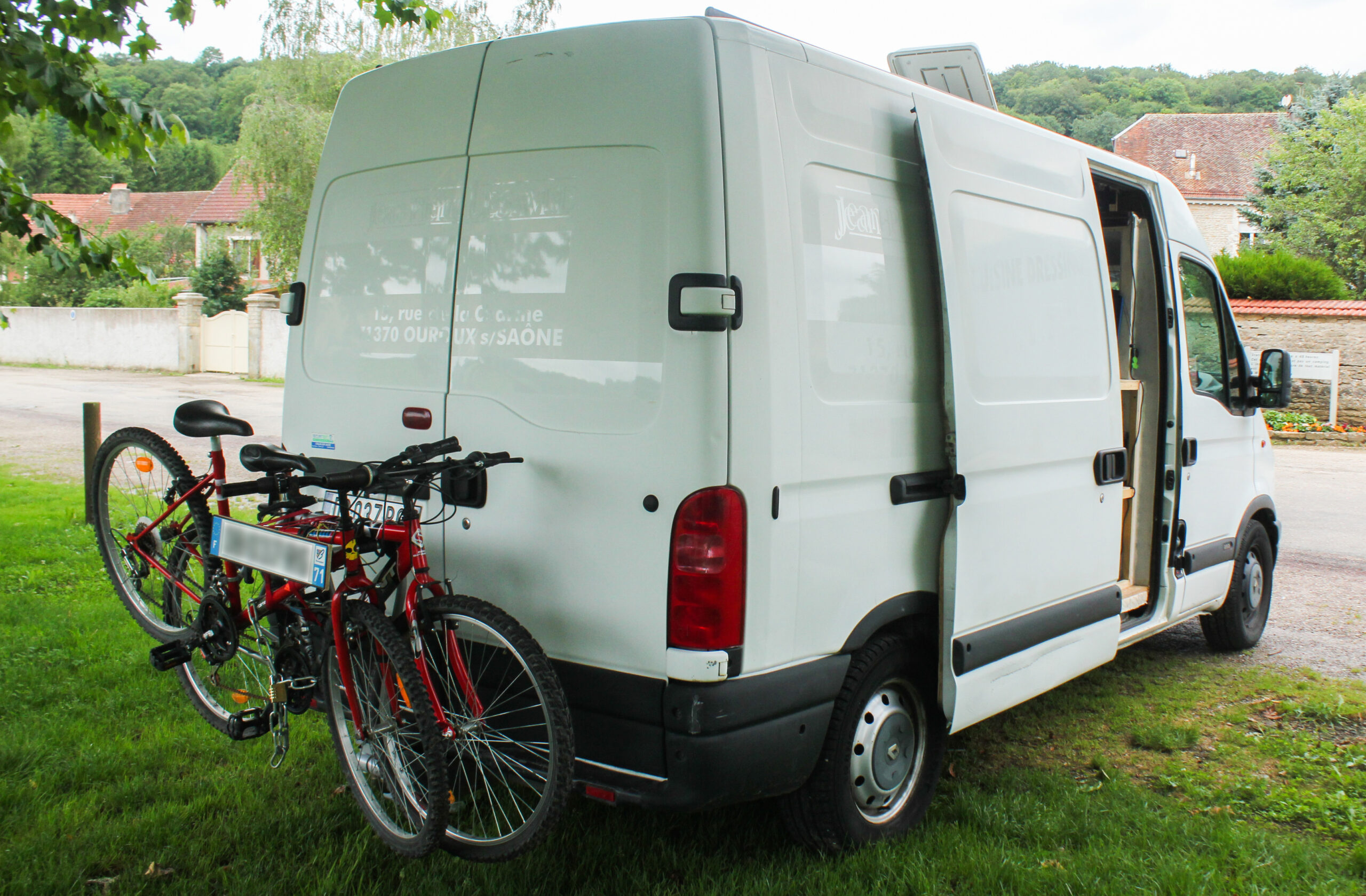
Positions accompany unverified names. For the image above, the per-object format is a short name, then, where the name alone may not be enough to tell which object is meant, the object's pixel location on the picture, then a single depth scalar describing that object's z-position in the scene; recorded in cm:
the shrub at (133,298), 3725
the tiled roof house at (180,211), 4144
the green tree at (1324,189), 2706
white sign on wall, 1892
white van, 278
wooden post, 852
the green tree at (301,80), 2516
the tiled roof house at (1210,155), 4106
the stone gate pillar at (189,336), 3055
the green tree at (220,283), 3484
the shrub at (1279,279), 2017
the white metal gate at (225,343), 2931
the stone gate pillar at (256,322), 2777
